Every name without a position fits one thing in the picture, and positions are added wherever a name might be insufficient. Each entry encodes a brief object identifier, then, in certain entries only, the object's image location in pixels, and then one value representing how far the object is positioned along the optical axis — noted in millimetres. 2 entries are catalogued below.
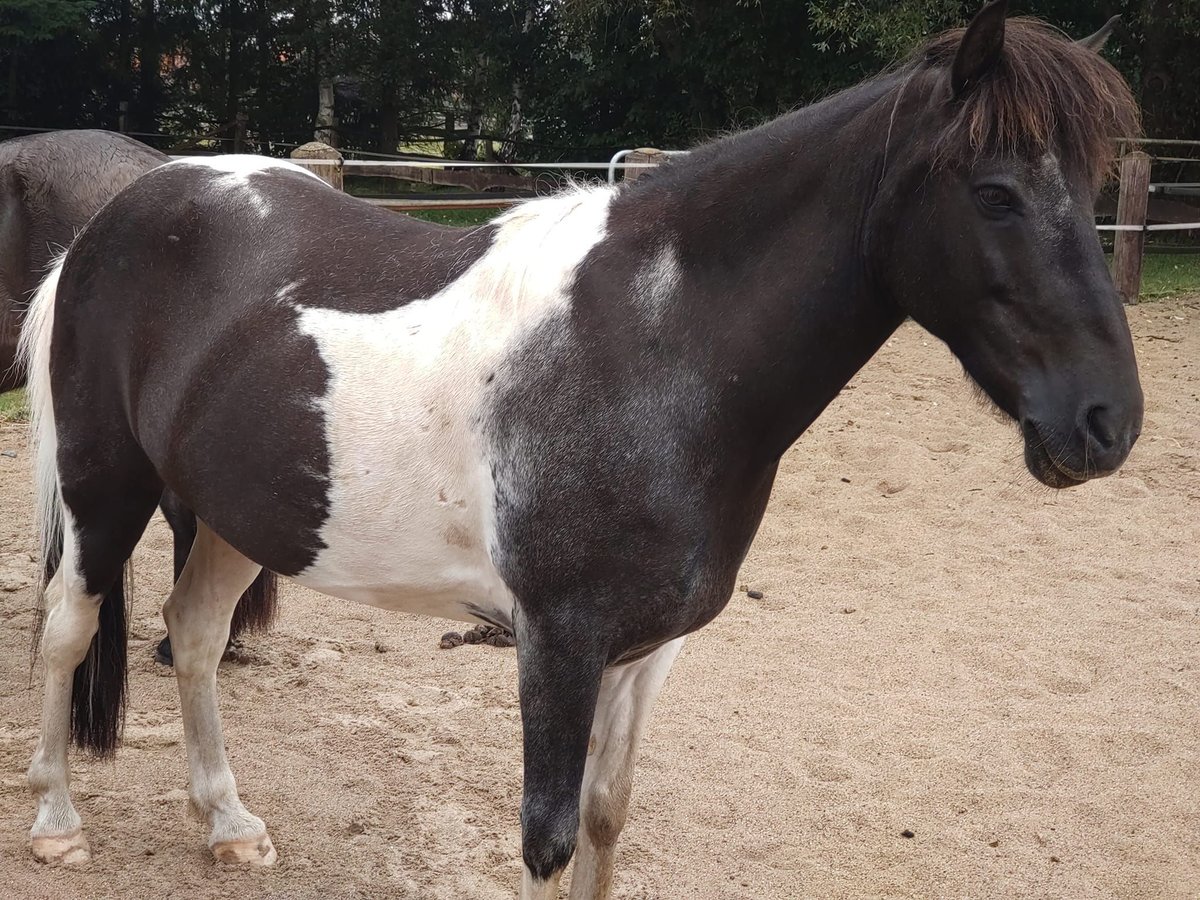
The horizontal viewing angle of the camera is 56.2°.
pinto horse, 1831
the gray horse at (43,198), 4312
